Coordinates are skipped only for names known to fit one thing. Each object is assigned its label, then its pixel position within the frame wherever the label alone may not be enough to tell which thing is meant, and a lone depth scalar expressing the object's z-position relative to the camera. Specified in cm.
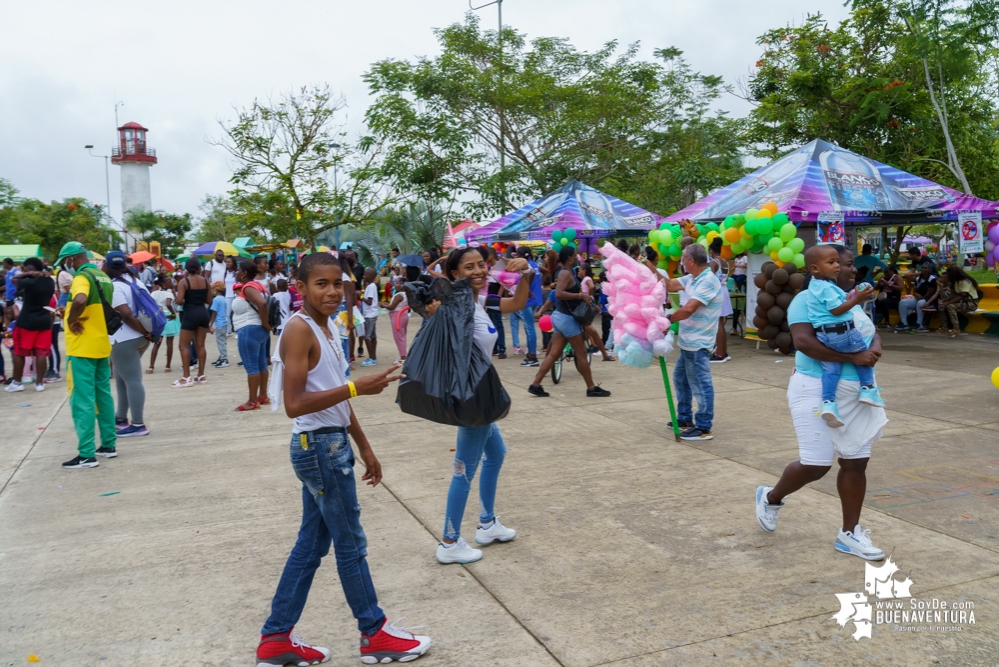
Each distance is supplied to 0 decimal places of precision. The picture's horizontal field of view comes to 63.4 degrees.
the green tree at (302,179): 2177
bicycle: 1002
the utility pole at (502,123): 2252
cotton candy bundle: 650
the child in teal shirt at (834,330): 403
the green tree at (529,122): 2259
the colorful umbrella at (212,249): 2570
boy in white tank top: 302
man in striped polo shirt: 668
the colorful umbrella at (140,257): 2073
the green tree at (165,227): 5453
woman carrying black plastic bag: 414
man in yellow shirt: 643
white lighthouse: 7288
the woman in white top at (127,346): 723
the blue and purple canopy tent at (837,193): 1283
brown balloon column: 1149
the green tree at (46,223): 4019
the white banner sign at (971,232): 1302
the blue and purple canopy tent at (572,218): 1703
